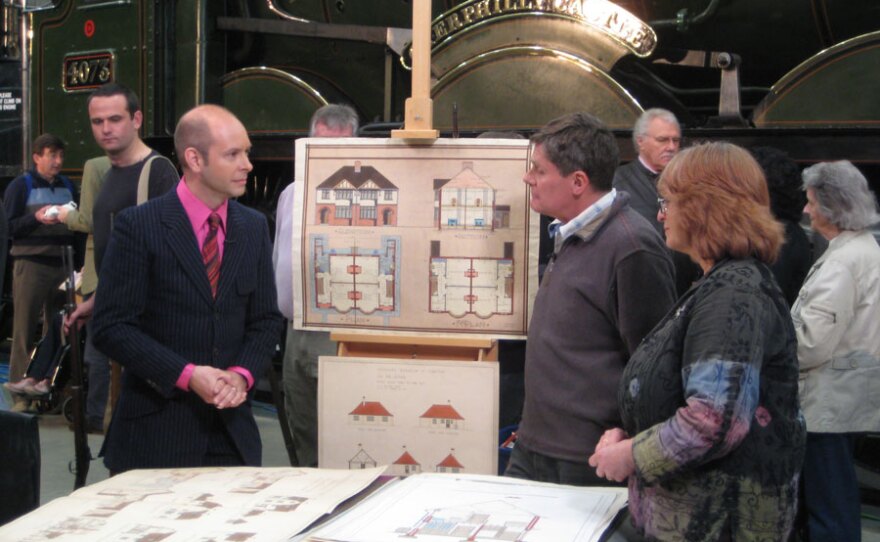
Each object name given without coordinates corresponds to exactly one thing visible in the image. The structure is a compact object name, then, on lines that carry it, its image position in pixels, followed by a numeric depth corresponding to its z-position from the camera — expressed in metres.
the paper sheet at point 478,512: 1.64
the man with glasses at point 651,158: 4.08
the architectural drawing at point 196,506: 1.64
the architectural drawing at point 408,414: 2.97
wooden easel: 2.95
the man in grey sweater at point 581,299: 2.37
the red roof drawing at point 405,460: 3.04
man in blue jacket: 6.41
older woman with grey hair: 3.42
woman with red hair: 1.71
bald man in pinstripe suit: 2.37
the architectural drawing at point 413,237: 3.04
